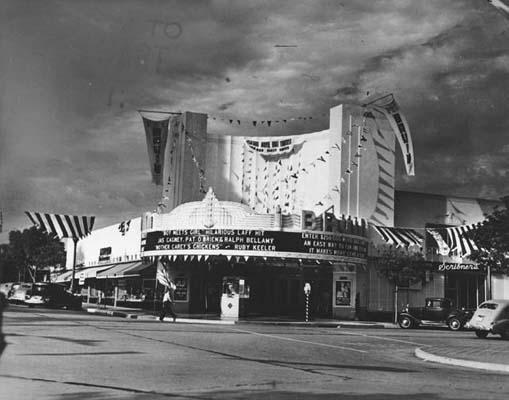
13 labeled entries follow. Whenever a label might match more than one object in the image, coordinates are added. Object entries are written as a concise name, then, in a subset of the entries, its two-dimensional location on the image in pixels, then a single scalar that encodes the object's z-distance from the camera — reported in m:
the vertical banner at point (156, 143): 46.31
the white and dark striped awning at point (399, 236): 43.06
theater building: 39.06
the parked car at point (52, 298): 45.72
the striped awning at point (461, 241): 43.50
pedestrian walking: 34.16
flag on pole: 42.81
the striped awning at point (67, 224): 45.65
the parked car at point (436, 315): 36.57
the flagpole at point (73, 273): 53.69
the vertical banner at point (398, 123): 43.53
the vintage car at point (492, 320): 28.30
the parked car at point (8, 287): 53.87
